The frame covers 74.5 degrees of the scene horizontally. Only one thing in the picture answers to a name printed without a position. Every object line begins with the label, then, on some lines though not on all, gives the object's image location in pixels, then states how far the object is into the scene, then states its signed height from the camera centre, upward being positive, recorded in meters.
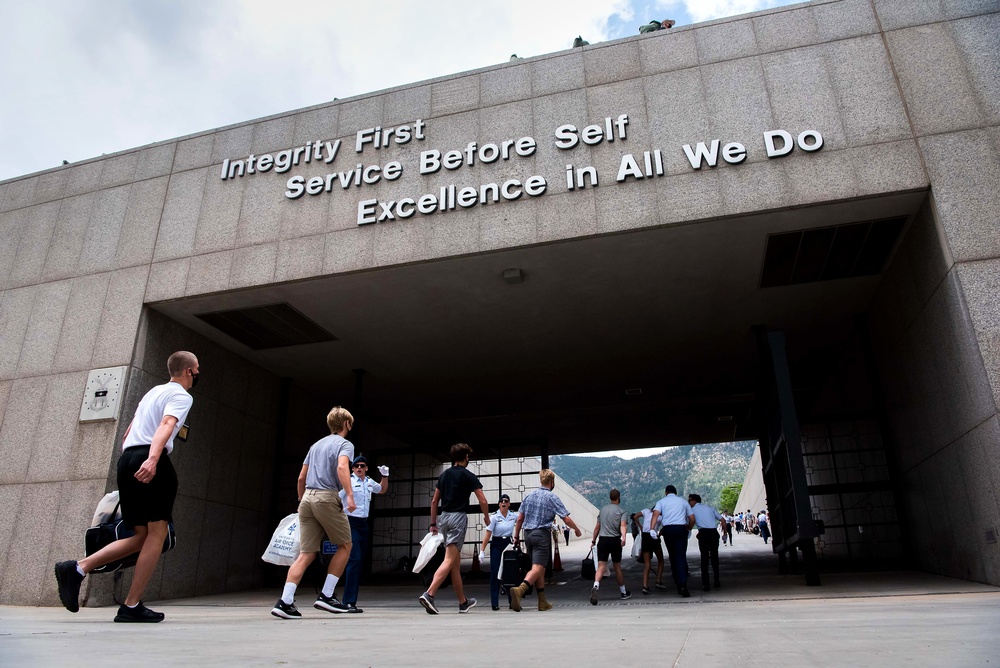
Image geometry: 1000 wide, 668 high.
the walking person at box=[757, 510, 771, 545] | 24.90 +0.91
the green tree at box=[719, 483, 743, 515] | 101.28 +7.91
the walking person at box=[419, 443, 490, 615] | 6.67 +0.40
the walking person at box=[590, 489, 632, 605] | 9.44 +0.25
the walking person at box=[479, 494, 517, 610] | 7.67 +0.15
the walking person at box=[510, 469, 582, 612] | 7.11 +0.33
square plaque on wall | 8.91 +2.03
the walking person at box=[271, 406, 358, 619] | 5.39 +0.36
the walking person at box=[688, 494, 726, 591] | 9.35 +0.20
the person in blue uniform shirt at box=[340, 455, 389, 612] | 6.46 +0.30
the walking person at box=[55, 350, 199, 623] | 4.29 +0.38
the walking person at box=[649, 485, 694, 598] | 8.69 +0.32
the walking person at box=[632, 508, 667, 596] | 9.94 +0.01
